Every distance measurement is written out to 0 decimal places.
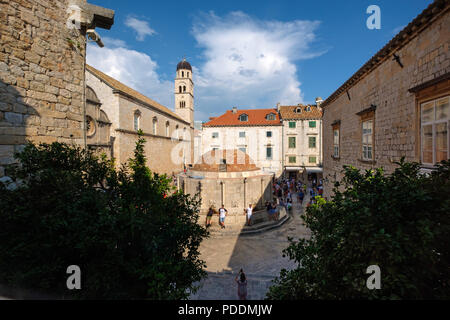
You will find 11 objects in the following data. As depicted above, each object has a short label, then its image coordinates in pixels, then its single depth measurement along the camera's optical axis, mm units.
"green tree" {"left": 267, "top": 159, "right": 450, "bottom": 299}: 1890
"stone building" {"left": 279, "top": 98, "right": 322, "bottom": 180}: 27984
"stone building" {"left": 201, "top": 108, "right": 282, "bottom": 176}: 29516
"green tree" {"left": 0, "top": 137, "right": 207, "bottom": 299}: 2629
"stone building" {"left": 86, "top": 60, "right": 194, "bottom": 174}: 20266
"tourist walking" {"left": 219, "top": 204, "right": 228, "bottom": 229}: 12297
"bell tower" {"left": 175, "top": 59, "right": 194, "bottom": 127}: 42500
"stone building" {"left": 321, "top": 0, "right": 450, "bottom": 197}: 4789
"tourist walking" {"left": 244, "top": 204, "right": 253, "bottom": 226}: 12672
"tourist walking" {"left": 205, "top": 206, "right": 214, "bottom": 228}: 12508
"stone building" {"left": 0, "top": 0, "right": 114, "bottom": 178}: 4016
